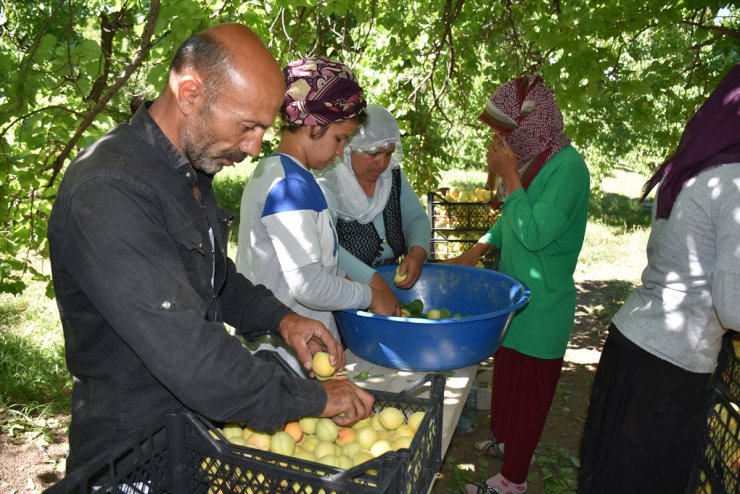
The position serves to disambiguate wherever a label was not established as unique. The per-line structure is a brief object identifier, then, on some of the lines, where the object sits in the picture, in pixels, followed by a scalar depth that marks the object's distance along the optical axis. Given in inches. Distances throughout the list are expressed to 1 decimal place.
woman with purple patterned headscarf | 83.7
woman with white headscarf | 118.8
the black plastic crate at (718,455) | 59.5
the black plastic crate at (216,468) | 46.3
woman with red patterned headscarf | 111.9
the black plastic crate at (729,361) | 80.0
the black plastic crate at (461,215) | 179.8
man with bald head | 49.6
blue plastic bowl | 80.0
